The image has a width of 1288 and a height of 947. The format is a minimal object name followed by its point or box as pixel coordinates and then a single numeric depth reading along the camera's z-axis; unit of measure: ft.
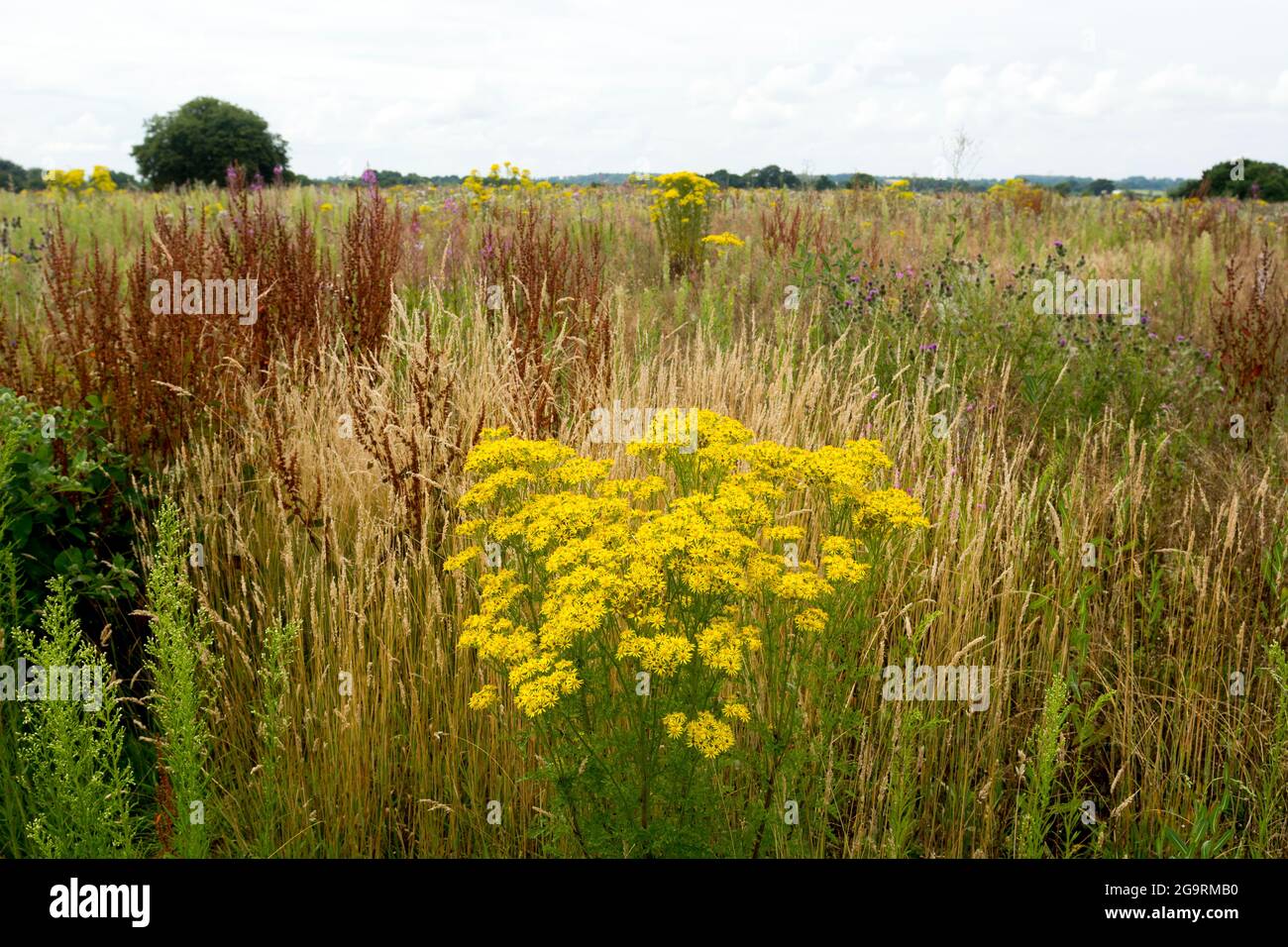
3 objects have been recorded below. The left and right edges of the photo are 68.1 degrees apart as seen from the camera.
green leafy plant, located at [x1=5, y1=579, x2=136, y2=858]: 7.02
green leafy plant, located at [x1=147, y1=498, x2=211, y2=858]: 6.97
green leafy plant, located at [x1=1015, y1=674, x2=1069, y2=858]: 6.58
